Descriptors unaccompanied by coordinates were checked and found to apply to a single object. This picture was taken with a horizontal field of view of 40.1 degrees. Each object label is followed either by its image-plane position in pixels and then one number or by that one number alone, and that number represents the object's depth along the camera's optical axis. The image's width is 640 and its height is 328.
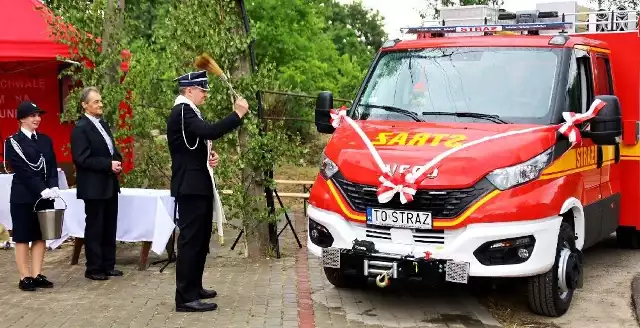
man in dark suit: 8.67
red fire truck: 6.70
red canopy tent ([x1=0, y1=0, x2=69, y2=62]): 11.44
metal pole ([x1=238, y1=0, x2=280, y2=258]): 9.66
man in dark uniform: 7.24
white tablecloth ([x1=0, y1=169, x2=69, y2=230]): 10.80
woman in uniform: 8.34
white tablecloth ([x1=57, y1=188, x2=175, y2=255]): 9.11
